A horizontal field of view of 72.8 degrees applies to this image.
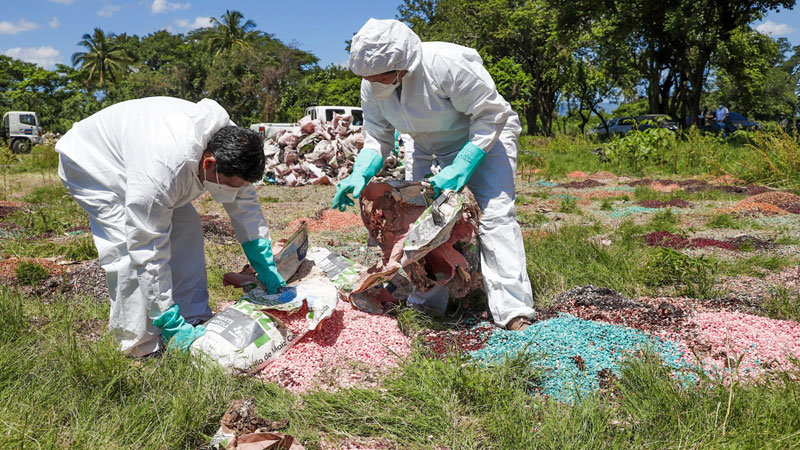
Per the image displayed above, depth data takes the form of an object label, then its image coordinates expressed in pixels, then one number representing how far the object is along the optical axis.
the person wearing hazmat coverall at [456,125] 2.69
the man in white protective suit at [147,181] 2.37
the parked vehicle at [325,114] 14.18
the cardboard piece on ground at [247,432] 1.83
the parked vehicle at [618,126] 19.75
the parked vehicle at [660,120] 15.23
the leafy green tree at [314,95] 28.48
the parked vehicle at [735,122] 19.42
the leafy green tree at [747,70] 20.12
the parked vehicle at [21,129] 19.47
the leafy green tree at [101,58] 43.28
